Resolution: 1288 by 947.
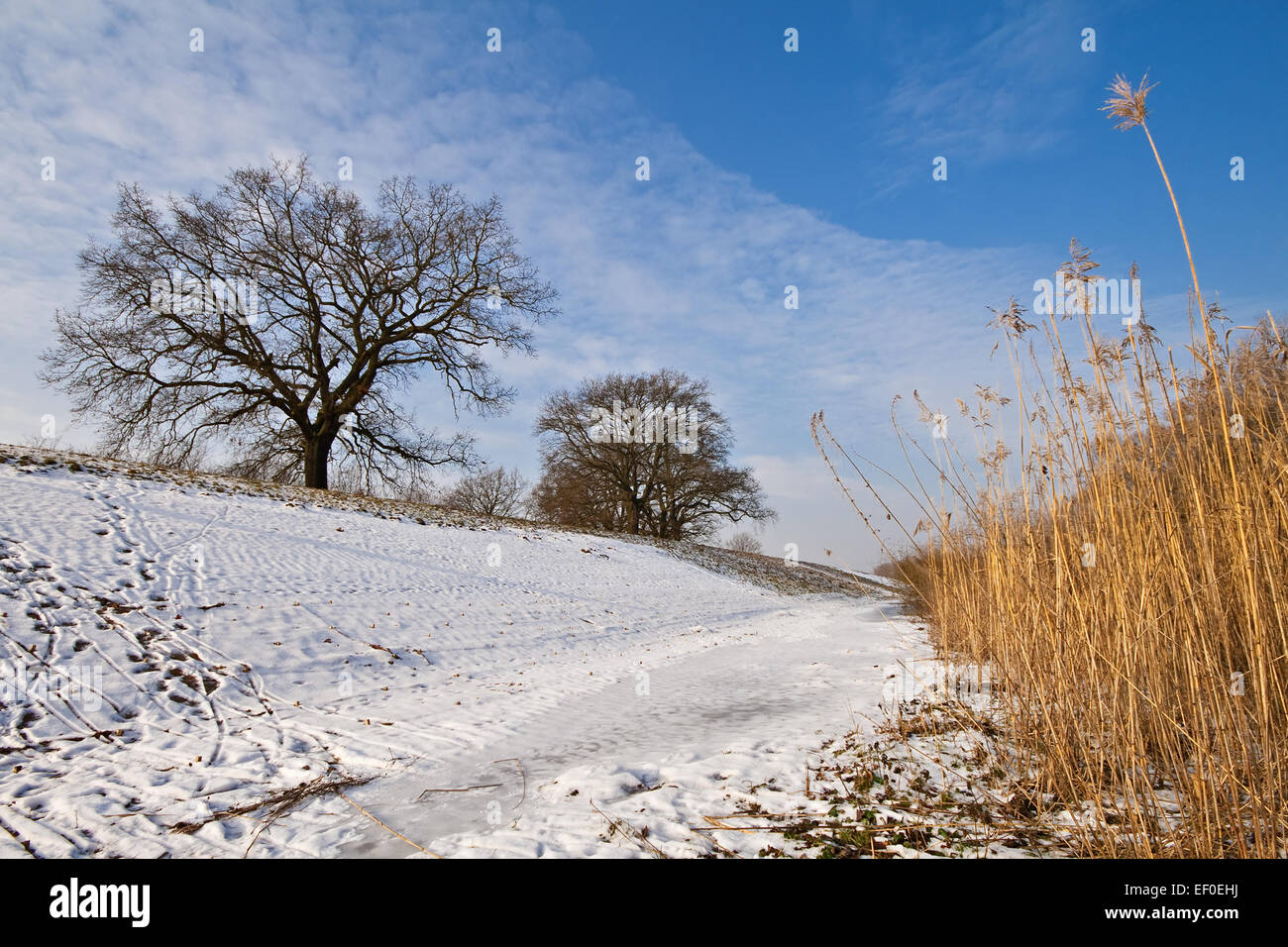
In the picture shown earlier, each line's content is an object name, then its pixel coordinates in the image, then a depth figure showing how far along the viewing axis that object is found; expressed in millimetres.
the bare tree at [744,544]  66562
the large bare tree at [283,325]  17609
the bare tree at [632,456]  31953
